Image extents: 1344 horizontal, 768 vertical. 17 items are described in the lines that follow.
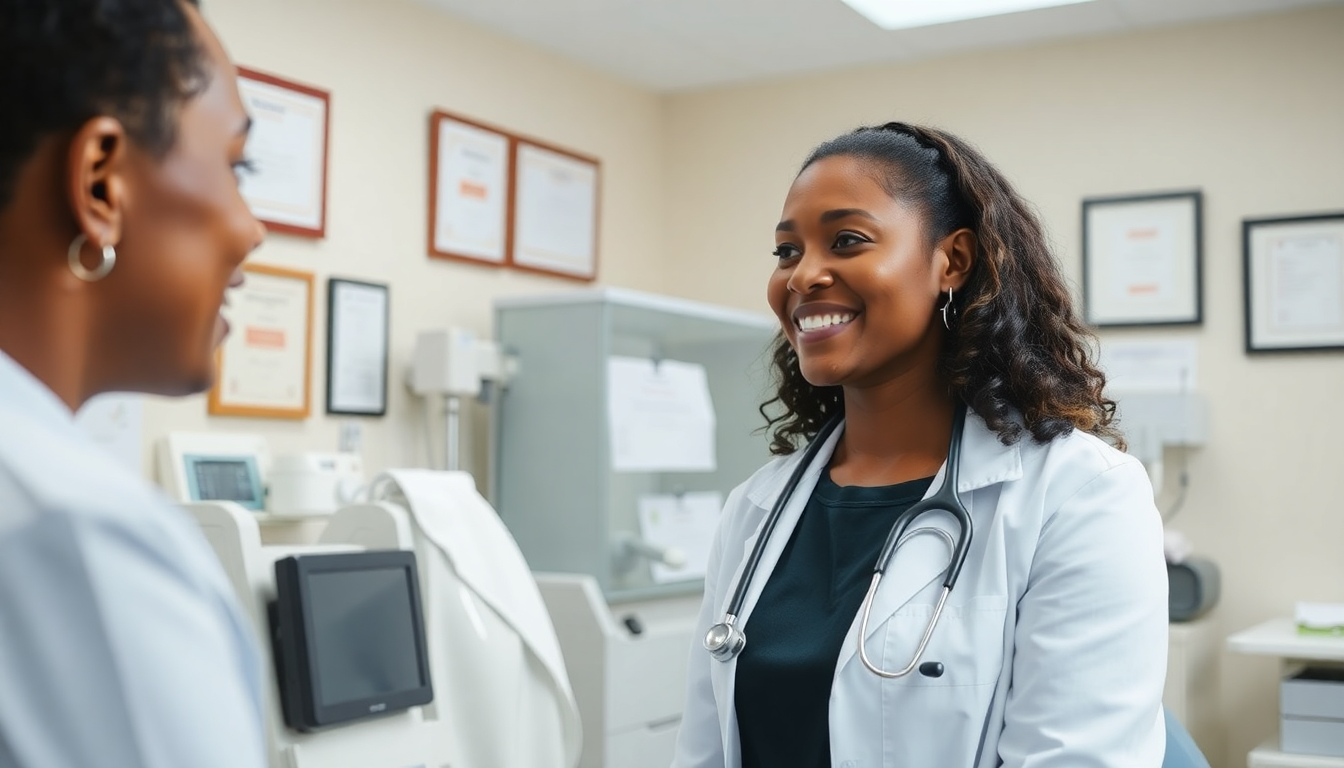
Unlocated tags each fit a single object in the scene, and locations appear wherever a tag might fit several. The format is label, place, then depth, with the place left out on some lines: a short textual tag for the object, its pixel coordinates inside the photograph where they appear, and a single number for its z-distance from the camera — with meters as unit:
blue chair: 1.23
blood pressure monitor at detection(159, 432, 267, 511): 2.69
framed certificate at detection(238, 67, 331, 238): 2.92
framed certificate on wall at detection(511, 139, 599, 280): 3.74
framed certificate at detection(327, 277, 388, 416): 3.13
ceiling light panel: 3.45
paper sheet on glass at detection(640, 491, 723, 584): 3.48
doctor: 1.15
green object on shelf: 3.04
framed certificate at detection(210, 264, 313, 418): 2.87
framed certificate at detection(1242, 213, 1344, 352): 3.44
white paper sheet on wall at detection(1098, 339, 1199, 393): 3.60
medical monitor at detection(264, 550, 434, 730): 1.69
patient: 0.44
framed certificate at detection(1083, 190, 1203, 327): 3.61
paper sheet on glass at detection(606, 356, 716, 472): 3.36
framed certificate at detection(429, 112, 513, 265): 3.46
